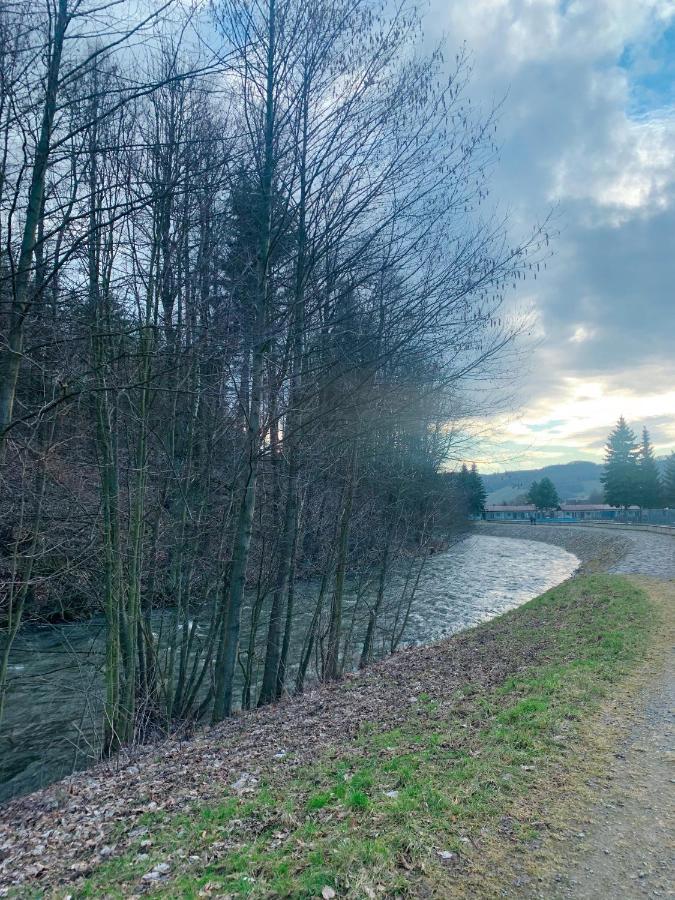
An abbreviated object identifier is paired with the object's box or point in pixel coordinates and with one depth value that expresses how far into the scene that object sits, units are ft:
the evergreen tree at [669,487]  204.23
